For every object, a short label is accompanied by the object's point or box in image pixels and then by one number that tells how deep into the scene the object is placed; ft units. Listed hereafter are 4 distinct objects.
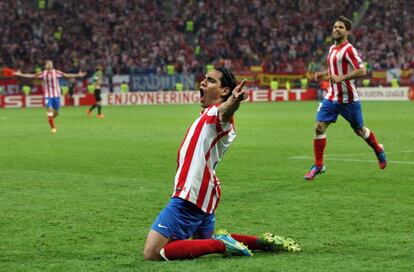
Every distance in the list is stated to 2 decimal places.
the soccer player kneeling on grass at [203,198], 22.66
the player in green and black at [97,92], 114.39
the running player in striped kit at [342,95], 44.04
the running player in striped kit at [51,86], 89.81
